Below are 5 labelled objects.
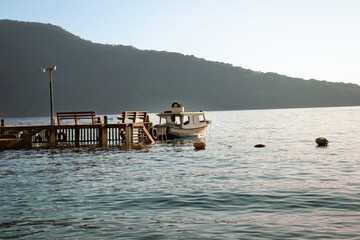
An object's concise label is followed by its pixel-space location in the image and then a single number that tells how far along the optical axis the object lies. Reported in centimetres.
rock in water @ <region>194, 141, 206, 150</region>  3984
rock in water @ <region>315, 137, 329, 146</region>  4016
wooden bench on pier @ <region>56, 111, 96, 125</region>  4119
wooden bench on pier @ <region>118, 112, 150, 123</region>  4281
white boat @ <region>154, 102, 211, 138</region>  5034
